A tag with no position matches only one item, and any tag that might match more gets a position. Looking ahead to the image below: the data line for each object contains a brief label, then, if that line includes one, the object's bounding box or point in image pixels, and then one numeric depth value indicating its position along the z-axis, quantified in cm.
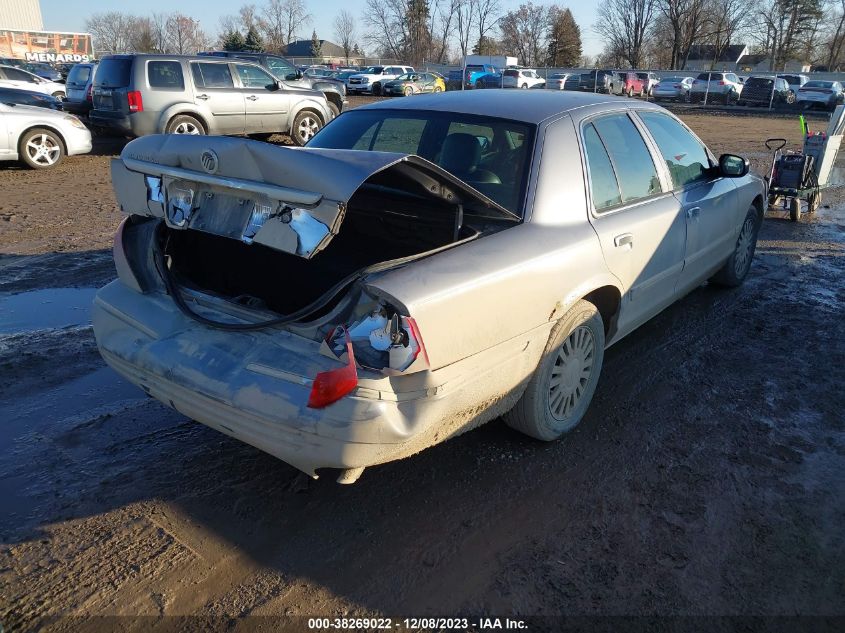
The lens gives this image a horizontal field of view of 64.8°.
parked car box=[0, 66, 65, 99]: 1838
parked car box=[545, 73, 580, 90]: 3836
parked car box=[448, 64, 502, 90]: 4028
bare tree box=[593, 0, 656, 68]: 7125
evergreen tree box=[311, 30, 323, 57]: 7902
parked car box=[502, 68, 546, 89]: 3974
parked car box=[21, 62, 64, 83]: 2825
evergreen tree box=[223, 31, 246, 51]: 6188
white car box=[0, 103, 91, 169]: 1077
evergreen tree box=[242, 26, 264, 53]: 6162
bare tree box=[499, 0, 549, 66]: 7812
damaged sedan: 246
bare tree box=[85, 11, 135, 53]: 8728
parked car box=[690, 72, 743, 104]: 3697
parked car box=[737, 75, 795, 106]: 3469
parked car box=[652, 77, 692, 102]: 3897
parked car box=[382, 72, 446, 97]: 3400
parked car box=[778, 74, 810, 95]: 3716
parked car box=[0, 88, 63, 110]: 1326
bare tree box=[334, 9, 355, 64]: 8595
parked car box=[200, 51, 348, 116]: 1742
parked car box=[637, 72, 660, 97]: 4053
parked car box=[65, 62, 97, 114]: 1427
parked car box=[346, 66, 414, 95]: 3759
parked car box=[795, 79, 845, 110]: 3272
